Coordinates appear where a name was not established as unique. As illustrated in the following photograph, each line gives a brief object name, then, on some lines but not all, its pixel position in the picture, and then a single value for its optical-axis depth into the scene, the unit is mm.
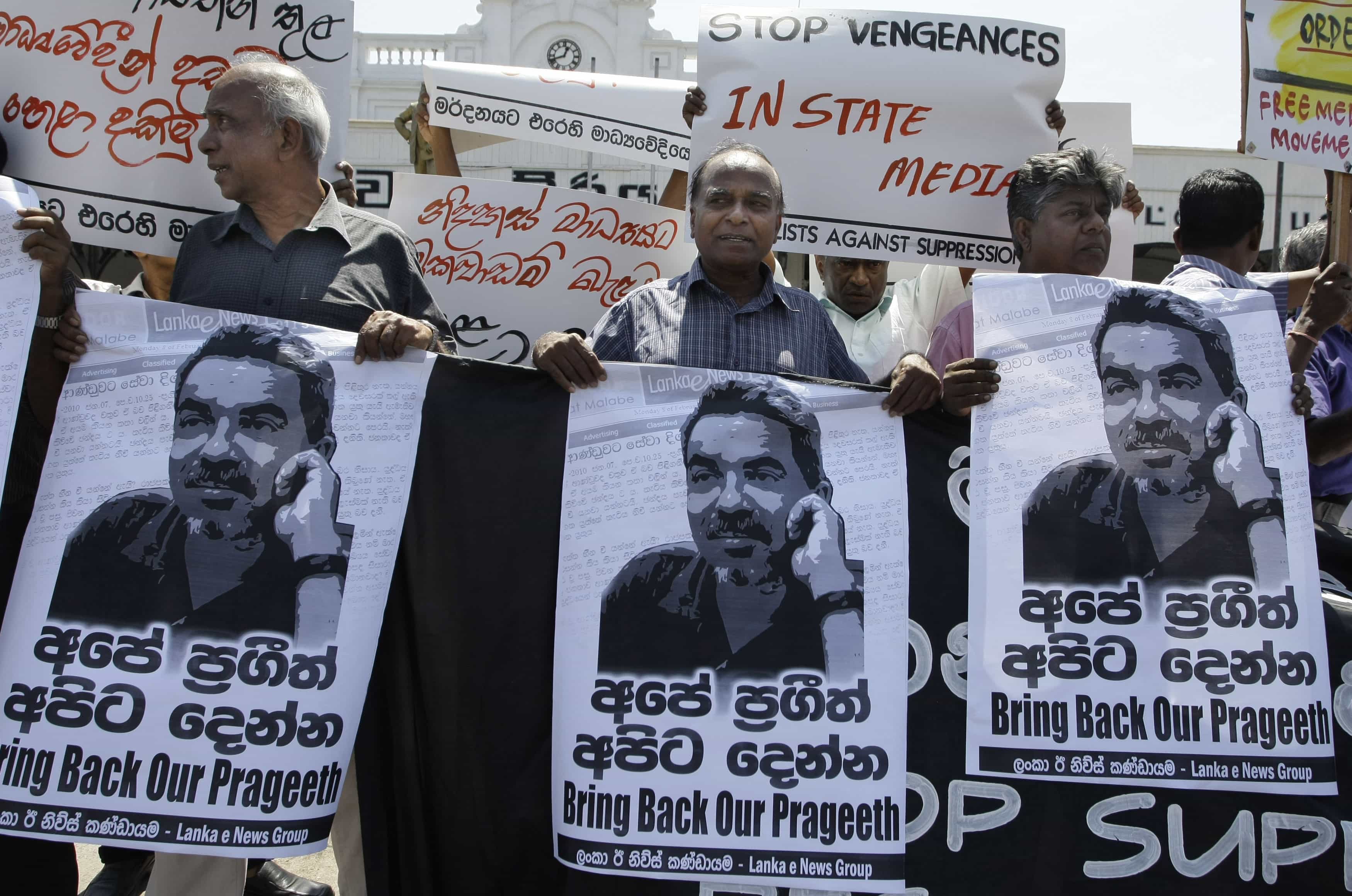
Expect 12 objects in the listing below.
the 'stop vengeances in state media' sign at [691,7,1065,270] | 3668
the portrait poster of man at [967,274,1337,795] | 2408
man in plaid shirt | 2781
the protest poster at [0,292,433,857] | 2328
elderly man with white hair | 2742
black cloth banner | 2469
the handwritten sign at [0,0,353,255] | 3357
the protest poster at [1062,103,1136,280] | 4445
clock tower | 30938
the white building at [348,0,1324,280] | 15438
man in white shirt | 3979
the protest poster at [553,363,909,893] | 2359
